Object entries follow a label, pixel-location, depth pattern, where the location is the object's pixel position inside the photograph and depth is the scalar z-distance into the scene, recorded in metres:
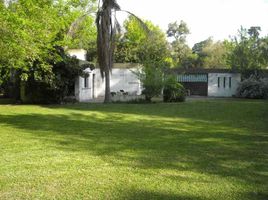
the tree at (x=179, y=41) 57.96
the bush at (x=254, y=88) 31.98
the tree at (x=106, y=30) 21.98
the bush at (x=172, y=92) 25.62
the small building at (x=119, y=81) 34.47
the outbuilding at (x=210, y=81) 36.25
